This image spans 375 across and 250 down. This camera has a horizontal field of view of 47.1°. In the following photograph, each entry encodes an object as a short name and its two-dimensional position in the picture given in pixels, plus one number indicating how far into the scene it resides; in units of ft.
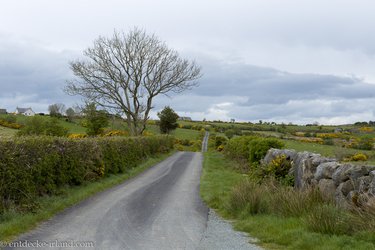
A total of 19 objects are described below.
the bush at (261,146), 80.96
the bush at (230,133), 235.30
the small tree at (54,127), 139.85
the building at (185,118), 451.44
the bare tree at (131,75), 154.71
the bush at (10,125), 237.68
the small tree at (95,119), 159.02
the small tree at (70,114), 279.28
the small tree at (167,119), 233.35
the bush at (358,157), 90.22
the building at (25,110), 502.54
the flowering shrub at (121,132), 163.53
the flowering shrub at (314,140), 191.89
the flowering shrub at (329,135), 214.16
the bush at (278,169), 54.14
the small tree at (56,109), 315.00
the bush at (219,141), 200.98
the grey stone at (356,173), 32.37
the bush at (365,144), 132.99
